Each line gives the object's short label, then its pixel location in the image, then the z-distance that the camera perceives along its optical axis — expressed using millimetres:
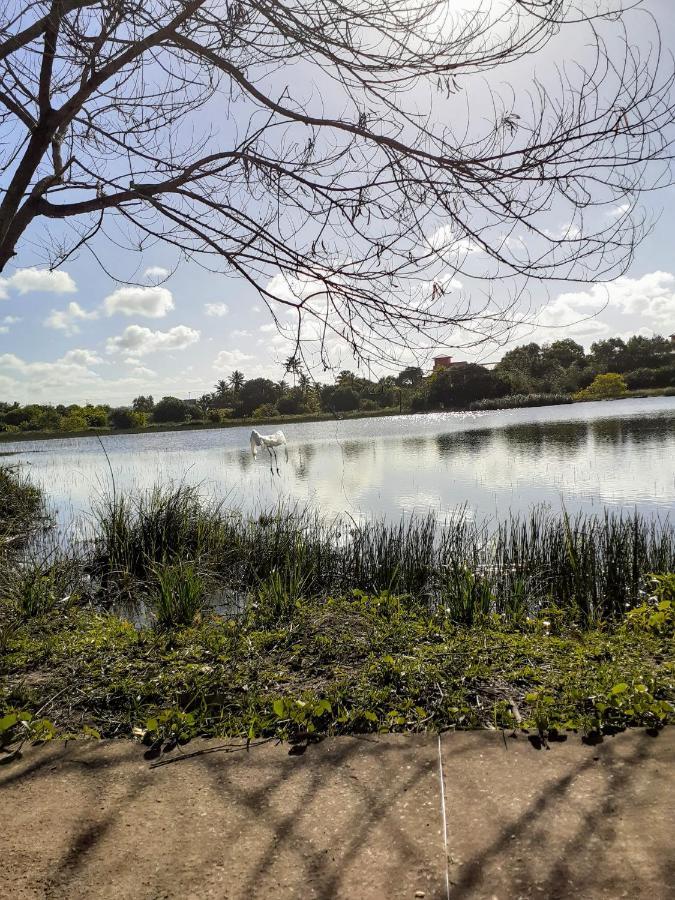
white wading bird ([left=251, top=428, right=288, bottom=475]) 19469
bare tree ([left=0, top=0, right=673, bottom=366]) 2803
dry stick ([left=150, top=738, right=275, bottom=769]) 2656
